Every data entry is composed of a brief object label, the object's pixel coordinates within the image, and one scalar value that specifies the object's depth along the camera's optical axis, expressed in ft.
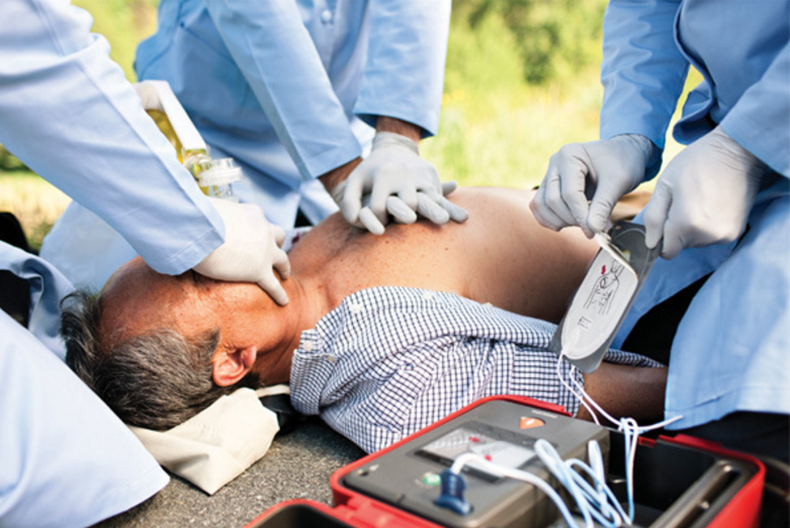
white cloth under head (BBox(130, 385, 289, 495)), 4.53
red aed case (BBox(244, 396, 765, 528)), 2.85
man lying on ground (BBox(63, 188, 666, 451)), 4.47
